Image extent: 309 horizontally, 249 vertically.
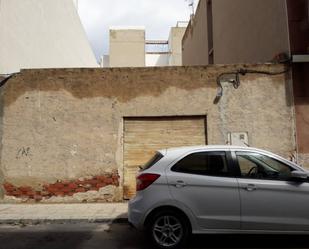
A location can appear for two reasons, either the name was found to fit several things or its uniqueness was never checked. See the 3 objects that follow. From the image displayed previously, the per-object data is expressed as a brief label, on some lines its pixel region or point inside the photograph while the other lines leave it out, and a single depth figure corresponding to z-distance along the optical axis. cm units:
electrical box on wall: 634
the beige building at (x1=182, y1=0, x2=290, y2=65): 672
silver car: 369
